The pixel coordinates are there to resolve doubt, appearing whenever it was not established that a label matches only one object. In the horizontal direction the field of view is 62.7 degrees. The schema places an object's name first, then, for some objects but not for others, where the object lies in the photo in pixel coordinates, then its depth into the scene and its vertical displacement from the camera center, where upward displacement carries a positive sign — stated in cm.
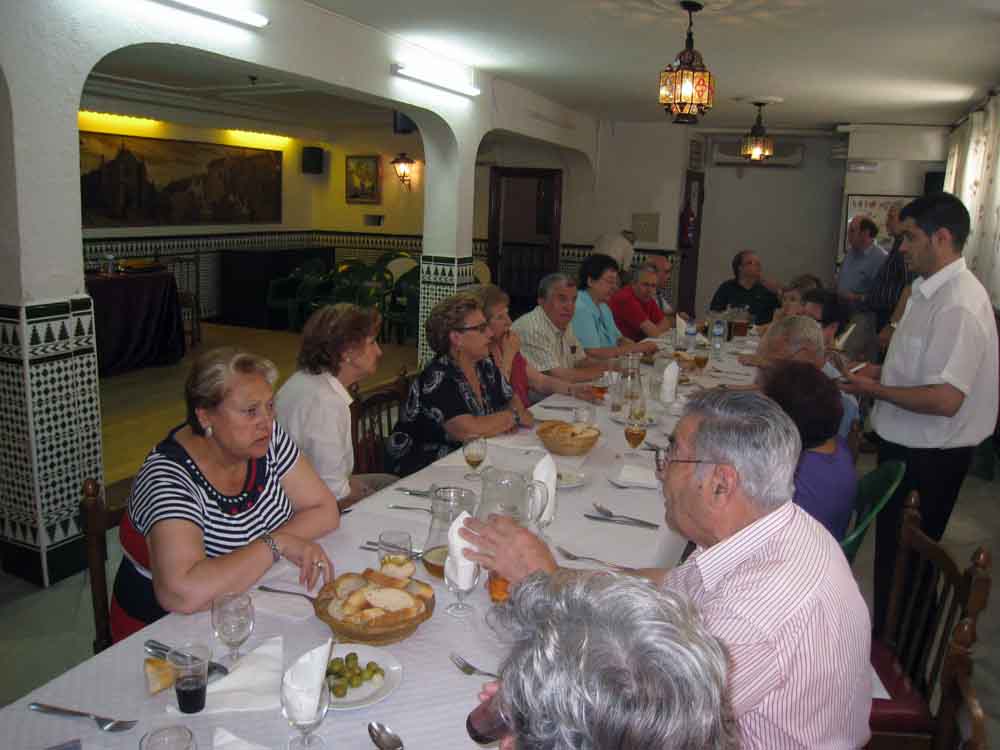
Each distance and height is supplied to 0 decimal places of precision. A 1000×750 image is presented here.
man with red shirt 675 -62
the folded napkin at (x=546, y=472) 239 -71
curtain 603 +46
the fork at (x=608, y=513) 246 -84
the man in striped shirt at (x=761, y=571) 138 -61
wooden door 1109 -3
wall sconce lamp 1198 +81
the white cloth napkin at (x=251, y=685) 146 -85
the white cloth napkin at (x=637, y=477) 278 -83
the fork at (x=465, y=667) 162 -86
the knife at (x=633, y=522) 242 -85
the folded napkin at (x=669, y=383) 391 -70
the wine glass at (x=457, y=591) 181 -80
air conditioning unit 1113 +111
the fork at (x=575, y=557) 212 -84
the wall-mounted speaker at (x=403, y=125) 788 +93
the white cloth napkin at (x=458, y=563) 178 -72
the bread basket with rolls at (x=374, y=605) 166 -80
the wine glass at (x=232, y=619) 160 -78
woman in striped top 191 -75
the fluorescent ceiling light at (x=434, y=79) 593 +110
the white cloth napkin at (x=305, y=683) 131 -73
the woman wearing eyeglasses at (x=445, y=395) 340 -70
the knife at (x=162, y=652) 156 -85
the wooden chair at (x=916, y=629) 186 -101
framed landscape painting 965 +39
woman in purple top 228 -55
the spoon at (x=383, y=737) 136 -85
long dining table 140 -87
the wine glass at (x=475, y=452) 266 -72
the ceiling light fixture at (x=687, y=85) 419 +75
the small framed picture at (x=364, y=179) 1246 +63
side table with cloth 798 -109
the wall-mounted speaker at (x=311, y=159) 1248 +90
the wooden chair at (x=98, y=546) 203 -83
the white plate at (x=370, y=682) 147 -85
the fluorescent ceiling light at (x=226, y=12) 410 +104
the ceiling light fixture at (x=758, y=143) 857 +97
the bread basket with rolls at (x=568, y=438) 301 -76
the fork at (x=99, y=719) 139 -86
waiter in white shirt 314 -51
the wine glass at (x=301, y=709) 131 -78
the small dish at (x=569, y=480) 270 -82
